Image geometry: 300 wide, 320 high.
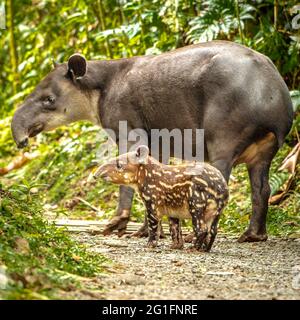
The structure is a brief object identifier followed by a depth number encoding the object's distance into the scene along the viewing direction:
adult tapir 7.49
